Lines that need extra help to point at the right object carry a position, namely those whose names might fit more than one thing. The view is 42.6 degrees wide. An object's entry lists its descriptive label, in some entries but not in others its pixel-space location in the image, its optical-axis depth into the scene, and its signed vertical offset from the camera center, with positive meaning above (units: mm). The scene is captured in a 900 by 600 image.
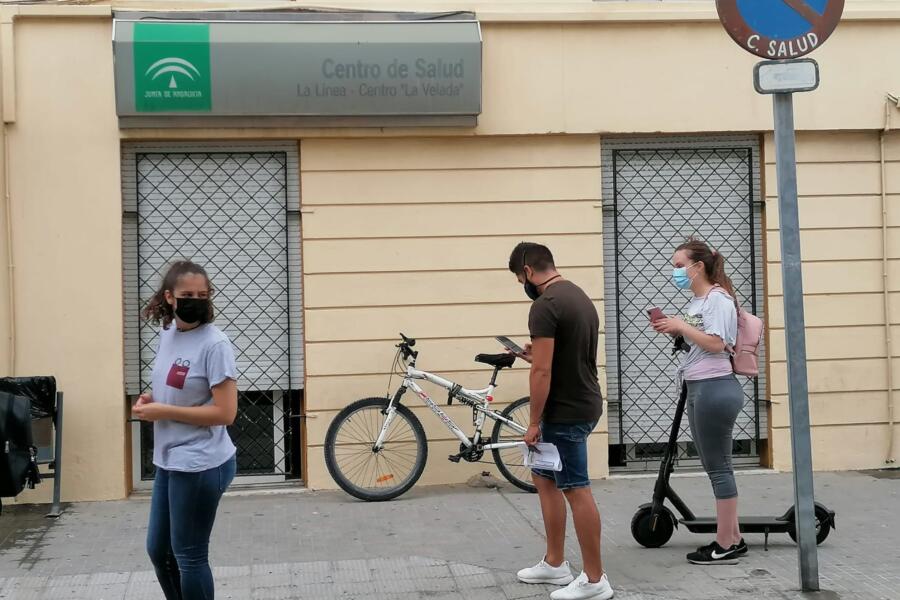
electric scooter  6562 -1286
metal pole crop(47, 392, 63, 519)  8008 -1072
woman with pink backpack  6254 -422
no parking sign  5602 +1323
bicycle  8414 -1009
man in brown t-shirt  5781 -466
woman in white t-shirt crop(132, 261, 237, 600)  4605 -464
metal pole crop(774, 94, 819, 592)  5676 -218
